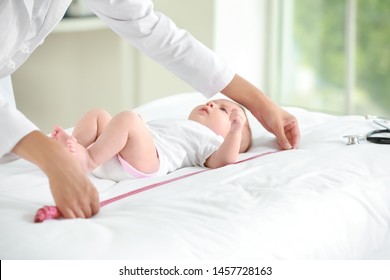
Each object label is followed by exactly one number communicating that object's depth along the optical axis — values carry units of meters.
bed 1.78
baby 2.15
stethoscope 2.30
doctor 1.84
